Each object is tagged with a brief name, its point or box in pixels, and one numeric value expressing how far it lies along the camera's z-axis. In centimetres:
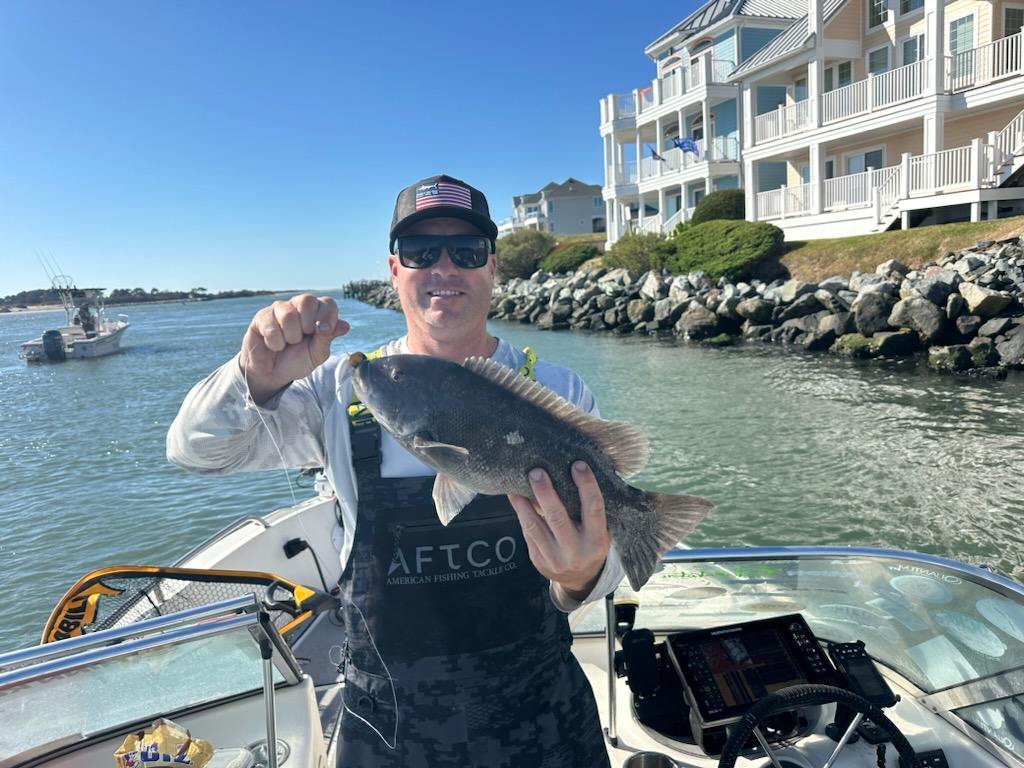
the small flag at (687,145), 3831
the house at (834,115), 2475
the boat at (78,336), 4447
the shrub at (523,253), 5741
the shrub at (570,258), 5109
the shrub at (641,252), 3672
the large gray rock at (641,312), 3359
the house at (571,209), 8788
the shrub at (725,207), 3669
